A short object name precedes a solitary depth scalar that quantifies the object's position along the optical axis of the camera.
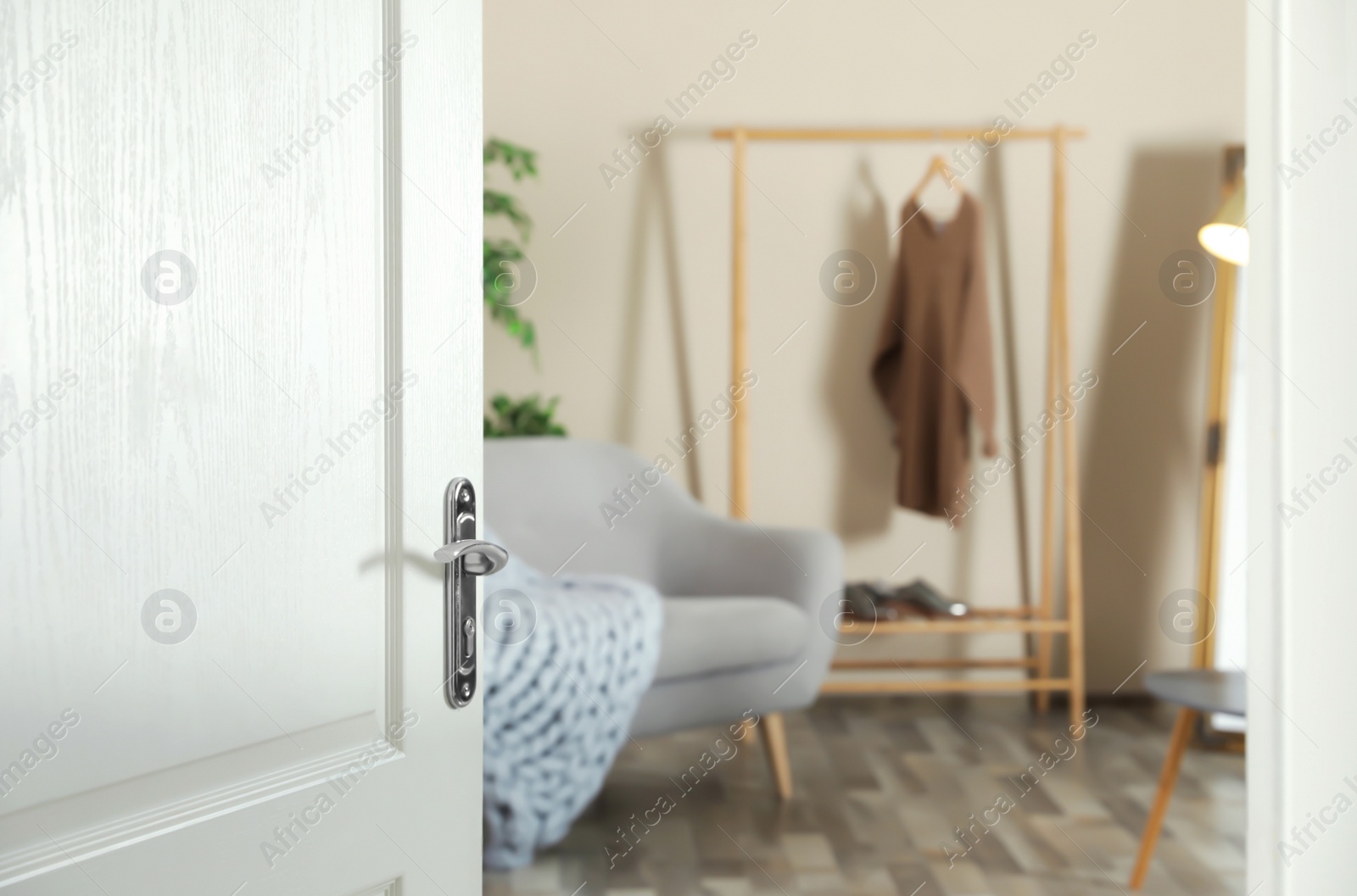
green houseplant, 2.85
